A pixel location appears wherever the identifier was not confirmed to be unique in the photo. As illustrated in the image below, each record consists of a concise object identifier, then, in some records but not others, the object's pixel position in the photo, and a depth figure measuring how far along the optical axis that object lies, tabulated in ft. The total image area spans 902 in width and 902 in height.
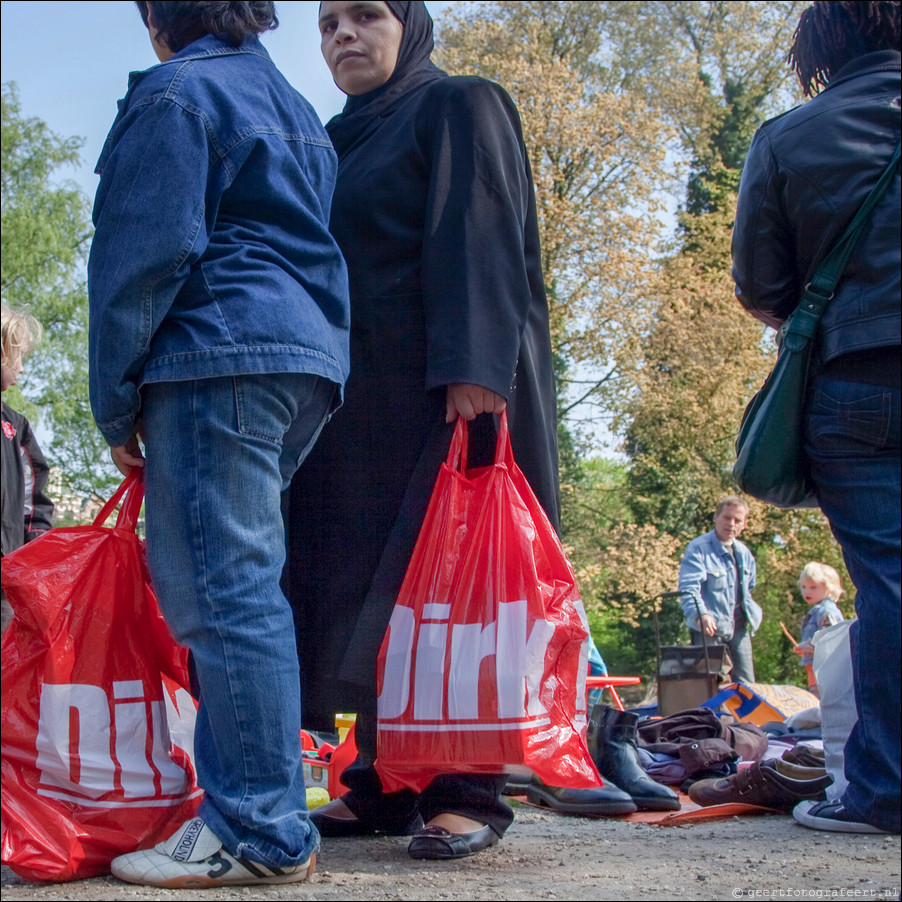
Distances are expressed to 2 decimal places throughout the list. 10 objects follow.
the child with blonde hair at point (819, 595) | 23.91
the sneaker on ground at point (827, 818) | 9.33
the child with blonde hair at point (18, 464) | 13.96
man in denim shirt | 30.40
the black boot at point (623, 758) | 12.25
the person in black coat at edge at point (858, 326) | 6.68
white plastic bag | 9.16
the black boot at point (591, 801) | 11.63
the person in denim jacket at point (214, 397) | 6.57
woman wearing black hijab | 8.38
